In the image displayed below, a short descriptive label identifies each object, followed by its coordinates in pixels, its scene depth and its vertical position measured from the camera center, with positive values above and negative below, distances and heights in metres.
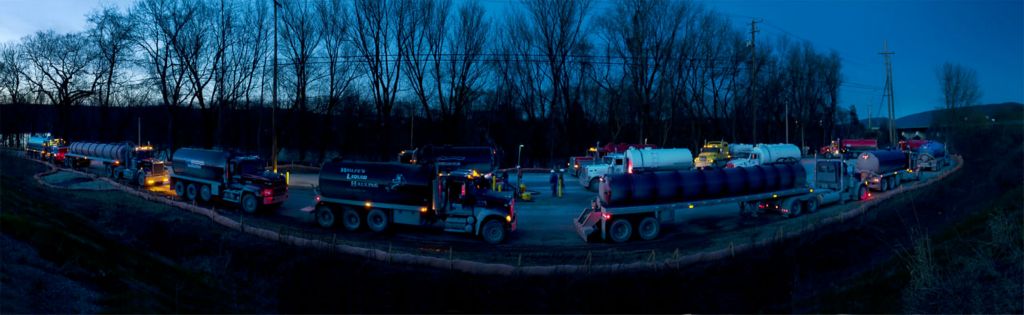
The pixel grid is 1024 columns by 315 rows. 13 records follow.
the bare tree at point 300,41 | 51.31 +10.42
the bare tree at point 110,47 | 48.80 +10.15
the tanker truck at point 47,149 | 44.00 +0.95
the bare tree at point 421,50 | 52.75 +10.08
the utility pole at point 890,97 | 59.03 +5.99
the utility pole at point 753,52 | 45.38 +8.35
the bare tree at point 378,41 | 52.03 +10.67
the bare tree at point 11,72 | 55.66 +8.57
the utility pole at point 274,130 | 32.25 +1.61
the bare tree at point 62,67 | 54.56 +8.81
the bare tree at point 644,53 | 56.28 +10.25
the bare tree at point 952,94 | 70.25 +7.30
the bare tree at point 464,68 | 54.19 +8.41
